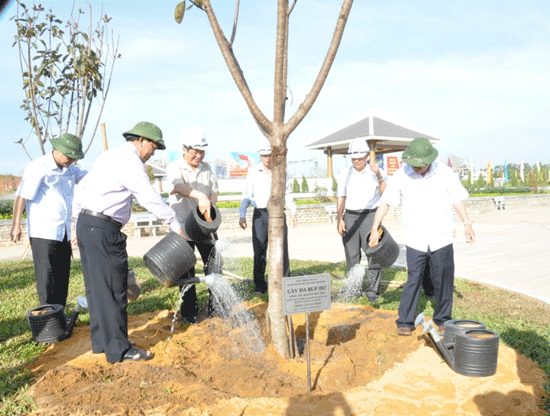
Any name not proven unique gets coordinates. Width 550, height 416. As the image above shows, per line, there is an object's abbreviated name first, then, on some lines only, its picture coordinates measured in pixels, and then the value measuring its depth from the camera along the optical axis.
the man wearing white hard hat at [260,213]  5.79
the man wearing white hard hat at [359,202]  5.38
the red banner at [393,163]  26.05
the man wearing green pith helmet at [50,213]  4.51
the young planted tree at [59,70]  8.21
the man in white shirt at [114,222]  3.52
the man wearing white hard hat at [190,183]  4.42
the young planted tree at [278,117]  3.33
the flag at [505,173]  44.73
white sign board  3.14
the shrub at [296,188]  29.92
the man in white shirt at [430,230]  4.05
